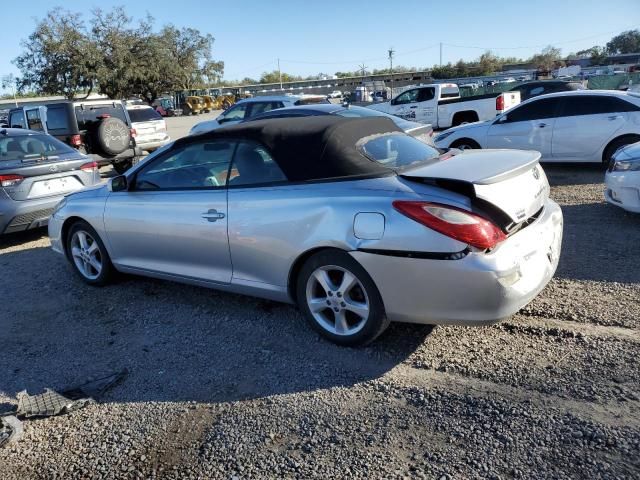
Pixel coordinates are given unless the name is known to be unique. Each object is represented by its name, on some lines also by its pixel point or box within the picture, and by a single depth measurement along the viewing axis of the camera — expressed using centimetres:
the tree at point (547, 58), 8877
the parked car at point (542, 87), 1800
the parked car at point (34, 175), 679
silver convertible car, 318
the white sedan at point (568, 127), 896
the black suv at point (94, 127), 1122
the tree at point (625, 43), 9675
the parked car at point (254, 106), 1313
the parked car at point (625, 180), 603
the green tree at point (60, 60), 4659
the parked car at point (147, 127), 1505
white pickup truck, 1513
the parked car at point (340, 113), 873
